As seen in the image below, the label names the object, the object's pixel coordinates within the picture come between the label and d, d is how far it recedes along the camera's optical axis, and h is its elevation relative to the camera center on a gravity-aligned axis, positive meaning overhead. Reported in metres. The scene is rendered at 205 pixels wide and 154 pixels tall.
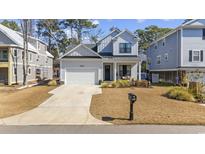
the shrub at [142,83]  13.07 -0.94
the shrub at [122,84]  12.92 -0.99
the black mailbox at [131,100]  6.05 -1.12
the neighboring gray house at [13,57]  15.63 +1.62
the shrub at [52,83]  14.04 -0.99
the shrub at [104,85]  12.96 -1.09
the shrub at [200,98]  9.00 -1.52
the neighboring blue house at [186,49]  13.38 +2.09
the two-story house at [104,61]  14.56 +1.16
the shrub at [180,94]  9.03 -1.33
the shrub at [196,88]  9.31 -0.97
